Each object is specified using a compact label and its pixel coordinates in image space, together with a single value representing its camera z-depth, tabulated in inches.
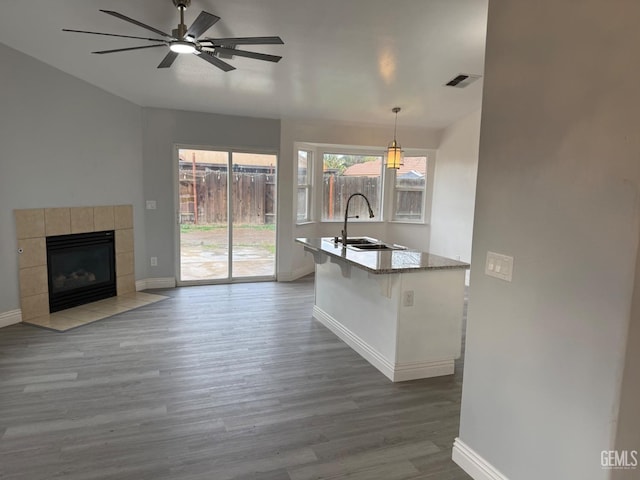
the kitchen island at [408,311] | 122.9
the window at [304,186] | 266.2
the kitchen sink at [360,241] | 167.8
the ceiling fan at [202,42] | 99.3
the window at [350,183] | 282.2
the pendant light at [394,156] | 193.0
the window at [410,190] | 291.9
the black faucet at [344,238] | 158.3
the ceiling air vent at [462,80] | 192.1
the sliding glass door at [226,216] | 233.8
